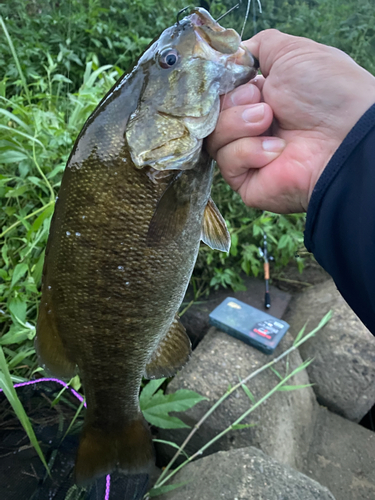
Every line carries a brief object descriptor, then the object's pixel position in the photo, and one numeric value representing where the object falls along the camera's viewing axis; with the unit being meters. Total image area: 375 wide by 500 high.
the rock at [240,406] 0.44
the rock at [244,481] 0.35
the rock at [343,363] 0.54
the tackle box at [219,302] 0.59
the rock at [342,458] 0.47
